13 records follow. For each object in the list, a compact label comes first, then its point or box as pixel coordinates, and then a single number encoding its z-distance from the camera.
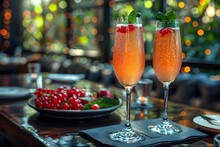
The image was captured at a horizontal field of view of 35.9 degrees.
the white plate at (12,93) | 1.64
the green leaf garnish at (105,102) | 1.26
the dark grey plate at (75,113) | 1.17
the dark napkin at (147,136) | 0.92
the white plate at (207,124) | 1.03
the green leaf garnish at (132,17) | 0.96
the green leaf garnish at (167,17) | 1.01
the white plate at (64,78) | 2.26
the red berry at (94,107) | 1.21
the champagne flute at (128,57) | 0.98
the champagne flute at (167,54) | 1.03
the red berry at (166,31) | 1.03
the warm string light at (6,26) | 8.34
